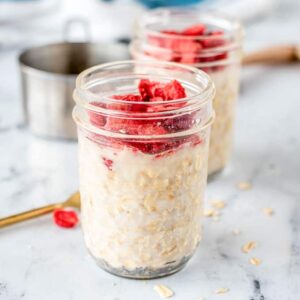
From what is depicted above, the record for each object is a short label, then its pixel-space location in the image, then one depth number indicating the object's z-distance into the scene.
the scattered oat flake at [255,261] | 0.61
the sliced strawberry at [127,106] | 0.56
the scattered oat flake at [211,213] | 0.67
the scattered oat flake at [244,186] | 0.71
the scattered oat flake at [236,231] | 0.65
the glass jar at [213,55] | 0.69
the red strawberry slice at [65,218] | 0.65
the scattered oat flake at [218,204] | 0.68
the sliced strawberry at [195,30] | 0.70
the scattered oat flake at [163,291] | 0.58
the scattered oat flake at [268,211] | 0.67
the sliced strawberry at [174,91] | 0.59
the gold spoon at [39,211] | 0.64
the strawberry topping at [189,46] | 0.69
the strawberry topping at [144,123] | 0.56
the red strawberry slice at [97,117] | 0.57
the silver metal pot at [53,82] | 0.76
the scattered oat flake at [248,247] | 0.63
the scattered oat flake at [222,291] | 0.58
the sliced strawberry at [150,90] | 0.58
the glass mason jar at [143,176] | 0.56
